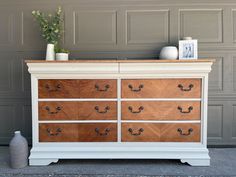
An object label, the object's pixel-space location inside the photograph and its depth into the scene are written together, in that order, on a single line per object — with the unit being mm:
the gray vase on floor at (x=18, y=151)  2344
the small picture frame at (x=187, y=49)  2598
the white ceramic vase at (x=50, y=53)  2567
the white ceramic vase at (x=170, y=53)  2582
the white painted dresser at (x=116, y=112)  2344
